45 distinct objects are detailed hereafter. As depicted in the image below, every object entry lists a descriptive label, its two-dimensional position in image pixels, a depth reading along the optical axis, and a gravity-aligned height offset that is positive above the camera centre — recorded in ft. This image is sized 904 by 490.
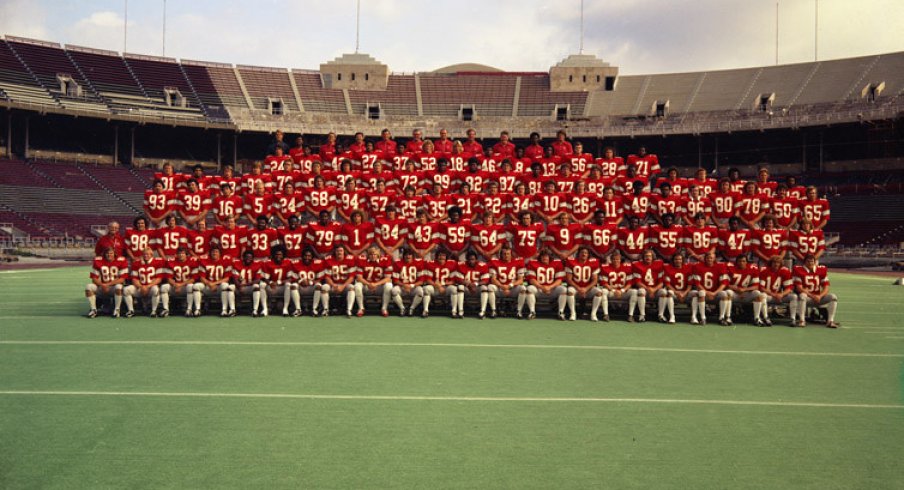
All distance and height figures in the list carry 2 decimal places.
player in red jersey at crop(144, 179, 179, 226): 38.55 +2.49
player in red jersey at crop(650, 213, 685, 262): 36.19 +0.84
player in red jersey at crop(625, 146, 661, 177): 40.73 +5.61
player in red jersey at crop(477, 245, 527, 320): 35.50 -1.52
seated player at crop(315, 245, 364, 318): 35.32 -1.64
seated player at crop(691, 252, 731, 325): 34.42 -1.54
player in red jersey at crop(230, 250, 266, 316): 35.01 -1.72
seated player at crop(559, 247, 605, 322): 35.03 -1.55
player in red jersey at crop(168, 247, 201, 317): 34.60 -1.69
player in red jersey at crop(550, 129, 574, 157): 43.62 +7.26
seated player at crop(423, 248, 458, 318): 35.86 -1.44
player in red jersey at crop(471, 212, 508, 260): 36.63 +0.69
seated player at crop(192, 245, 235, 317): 34.50 -1.83
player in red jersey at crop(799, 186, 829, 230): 37.42 +2.72
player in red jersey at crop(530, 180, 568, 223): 38.22 +2.80
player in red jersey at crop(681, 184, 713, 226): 37.78 +2.84
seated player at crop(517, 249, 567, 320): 35.29 -1.56
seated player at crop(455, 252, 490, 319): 35.81 -1.46
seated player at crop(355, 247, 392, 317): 35.96 -1.35
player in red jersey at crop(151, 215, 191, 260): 35.76 +0.31
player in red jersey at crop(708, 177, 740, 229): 37.76 +3.10
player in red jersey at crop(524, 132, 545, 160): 44.78 +7.17
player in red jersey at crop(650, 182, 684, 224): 37.65 +2.87
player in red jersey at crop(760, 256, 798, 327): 34.50 -1.58
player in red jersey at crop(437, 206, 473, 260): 36.99 +0.82
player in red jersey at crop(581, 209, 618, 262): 36.22 +0.87
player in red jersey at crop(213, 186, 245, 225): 38.37 +2.44
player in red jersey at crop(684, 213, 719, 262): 35.86 +0.83
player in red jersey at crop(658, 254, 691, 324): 35.12 -1.41
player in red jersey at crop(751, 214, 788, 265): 35.76 +0.73
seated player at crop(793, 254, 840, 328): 33.91 -1.75
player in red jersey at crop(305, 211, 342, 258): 36.58 +0.65
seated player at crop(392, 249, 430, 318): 35.50 -1.70
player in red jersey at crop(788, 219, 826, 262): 35.86 +0.70
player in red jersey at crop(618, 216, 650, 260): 36.32 +0.75
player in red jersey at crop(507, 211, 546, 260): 36.78 +0.72
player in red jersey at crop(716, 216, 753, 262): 36.19 +0.73
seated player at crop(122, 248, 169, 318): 34.12 -1.87
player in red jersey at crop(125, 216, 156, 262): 35.06 +0.27
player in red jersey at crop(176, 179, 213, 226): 38.86 +2.49
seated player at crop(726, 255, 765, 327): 34.81 -1.41
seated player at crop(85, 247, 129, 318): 34.14 -1.84
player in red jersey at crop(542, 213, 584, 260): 36.63 +0.75
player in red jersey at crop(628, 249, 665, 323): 35.19 -1.29
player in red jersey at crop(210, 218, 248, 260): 36.17 +0.42
